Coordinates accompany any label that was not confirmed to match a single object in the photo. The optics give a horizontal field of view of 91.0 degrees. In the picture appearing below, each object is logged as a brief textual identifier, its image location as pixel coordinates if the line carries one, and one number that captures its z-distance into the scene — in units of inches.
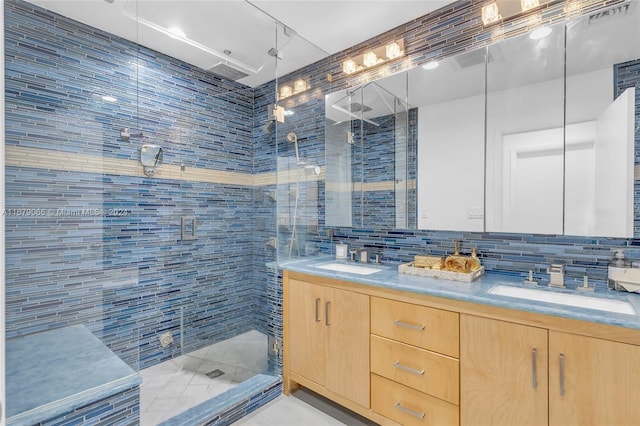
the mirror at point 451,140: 75.7
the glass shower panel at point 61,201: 52.6
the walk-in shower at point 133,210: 54.1
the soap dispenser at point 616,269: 59.1
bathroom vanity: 47.7
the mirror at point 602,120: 59.9
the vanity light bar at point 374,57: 89.4
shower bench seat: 48.5
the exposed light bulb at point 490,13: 72.9
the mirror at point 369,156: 88.2
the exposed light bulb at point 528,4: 69.4
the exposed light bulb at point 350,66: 97.7
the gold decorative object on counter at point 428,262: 77.6
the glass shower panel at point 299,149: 98.9
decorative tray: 68.6
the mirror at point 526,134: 66.5
